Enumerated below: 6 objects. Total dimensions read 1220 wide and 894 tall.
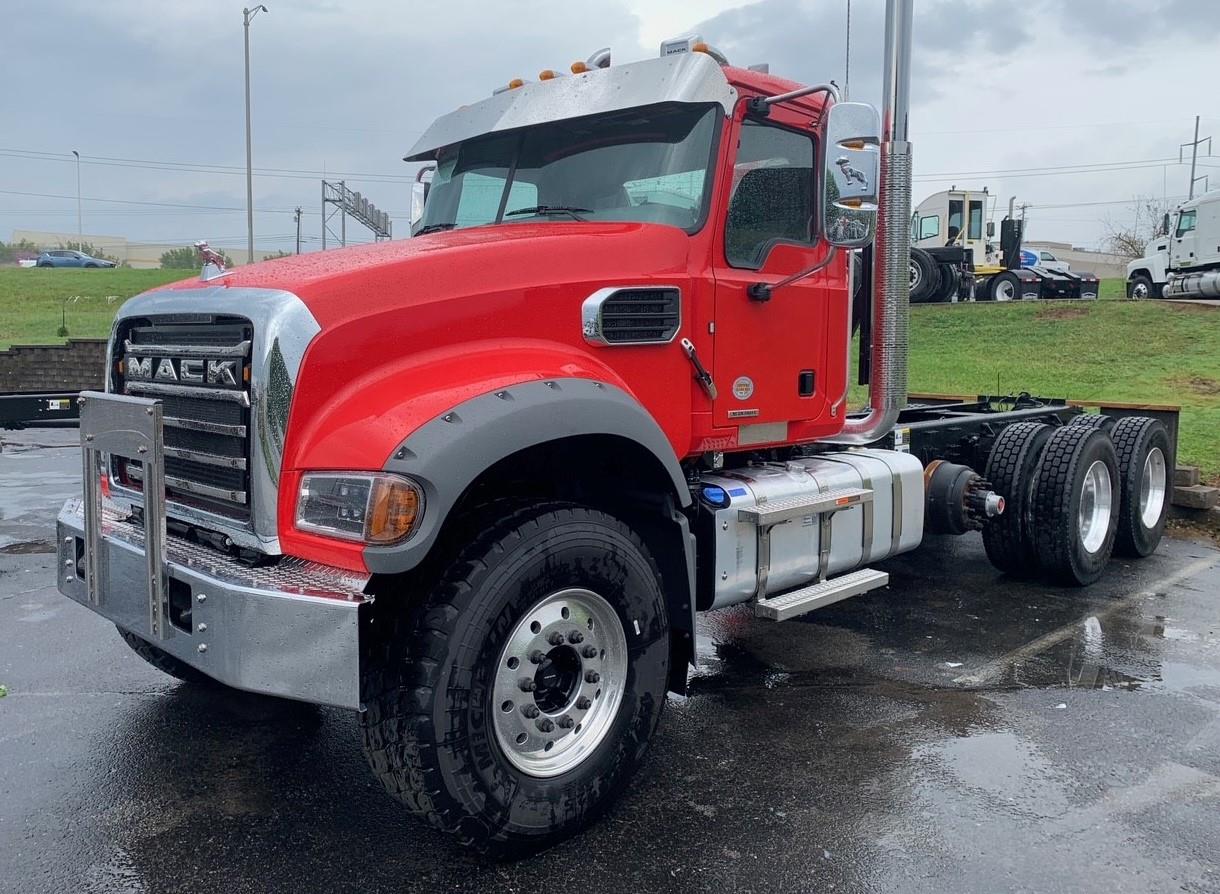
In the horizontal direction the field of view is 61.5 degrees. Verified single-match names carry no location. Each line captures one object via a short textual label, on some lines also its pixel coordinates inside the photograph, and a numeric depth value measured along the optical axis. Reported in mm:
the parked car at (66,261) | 58219
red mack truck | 3010
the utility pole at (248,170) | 32219
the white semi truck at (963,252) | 26531
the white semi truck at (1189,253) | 25250
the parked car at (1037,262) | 34078
